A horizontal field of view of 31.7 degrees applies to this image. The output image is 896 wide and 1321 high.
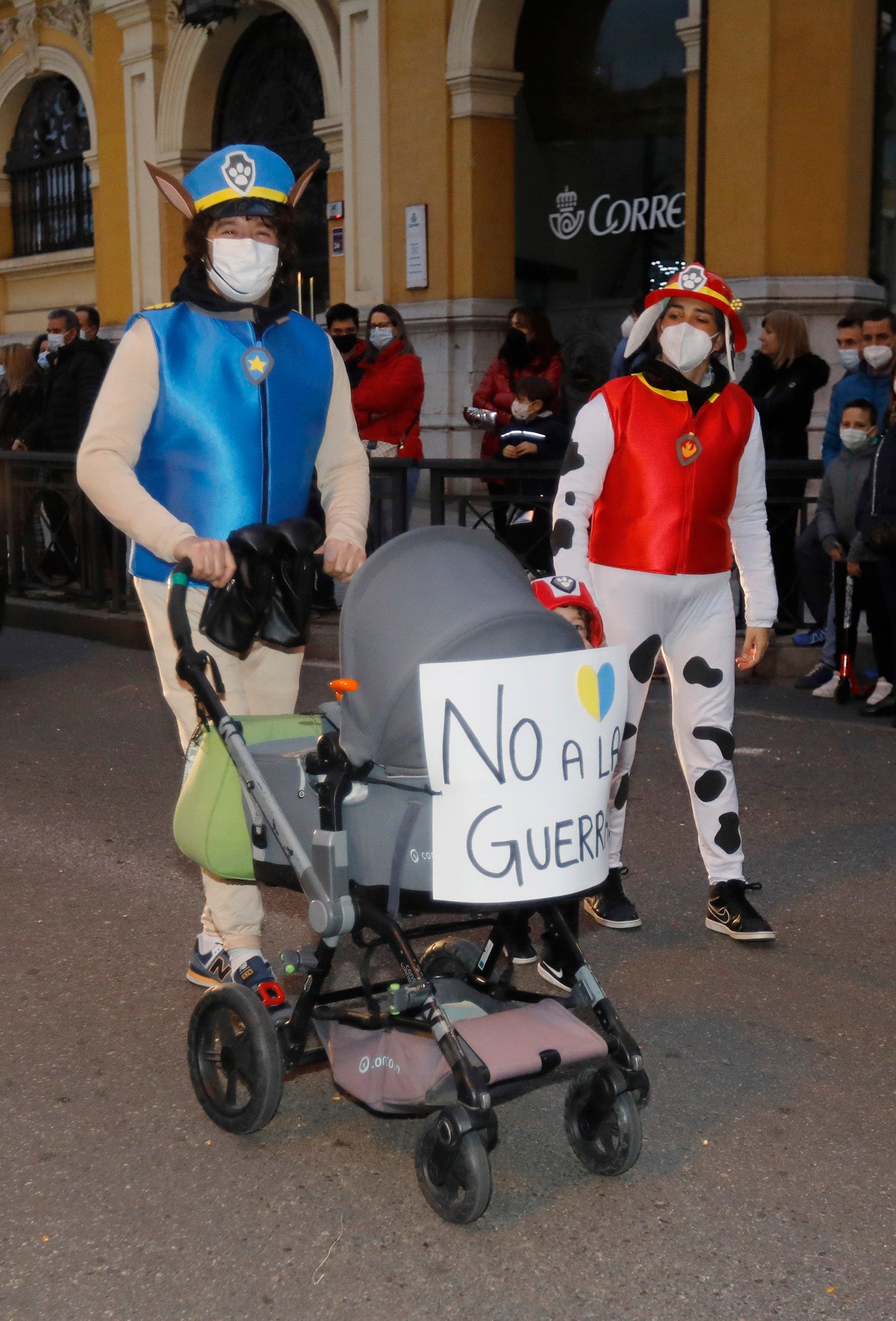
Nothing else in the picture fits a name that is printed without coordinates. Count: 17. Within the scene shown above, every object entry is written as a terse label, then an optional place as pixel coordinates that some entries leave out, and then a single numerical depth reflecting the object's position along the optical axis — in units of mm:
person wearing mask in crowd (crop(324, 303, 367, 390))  10922
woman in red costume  4516
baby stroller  3035
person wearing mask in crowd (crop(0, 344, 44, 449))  11930
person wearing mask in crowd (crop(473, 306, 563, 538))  10672
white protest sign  2953
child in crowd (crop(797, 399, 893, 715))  8000
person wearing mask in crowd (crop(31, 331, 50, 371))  13284
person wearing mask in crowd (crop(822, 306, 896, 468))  8328
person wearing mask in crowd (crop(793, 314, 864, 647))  8539
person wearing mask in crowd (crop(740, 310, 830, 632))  8914
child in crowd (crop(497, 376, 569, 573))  9219
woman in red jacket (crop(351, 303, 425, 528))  10562
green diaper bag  3447
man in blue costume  3688
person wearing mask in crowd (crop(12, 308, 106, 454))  11055
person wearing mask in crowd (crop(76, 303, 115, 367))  13062
